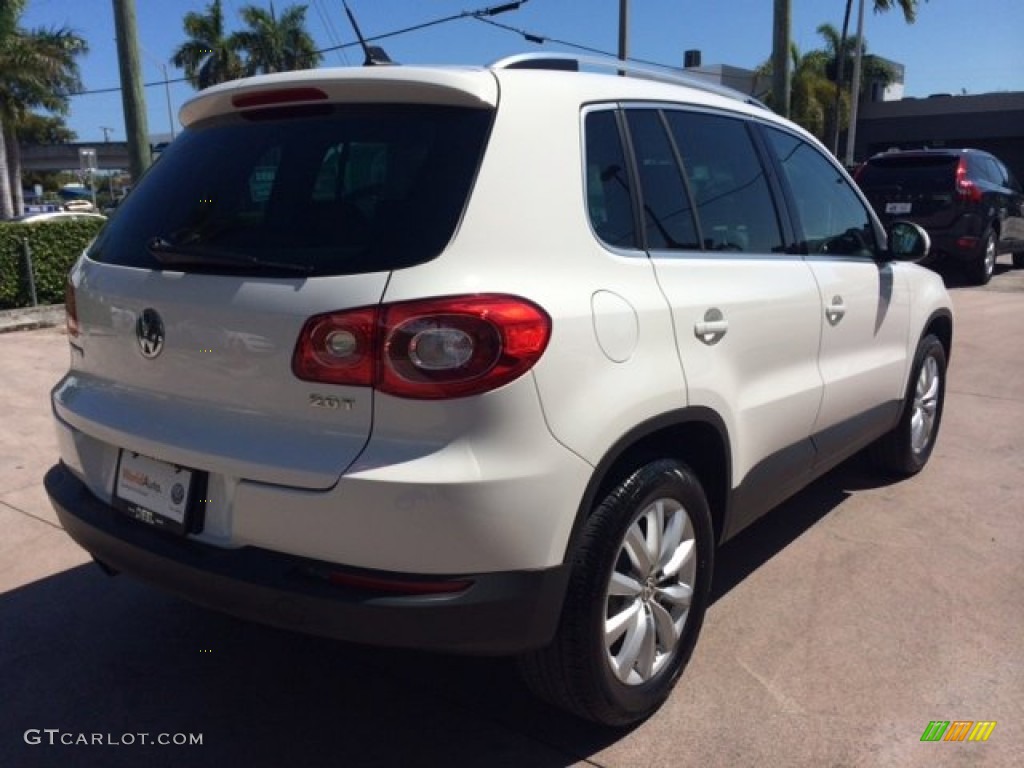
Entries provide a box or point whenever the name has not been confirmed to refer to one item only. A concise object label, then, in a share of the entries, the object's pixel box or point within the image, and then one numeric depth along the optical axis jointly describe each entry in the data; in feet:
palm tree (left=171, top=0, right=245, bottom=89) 125.08
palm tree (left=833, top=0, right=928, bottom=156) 104.12
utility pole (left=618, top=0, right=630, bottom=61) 57.16
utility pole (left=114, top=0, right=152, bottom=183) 35.01
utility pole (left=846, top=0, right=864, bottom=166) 94.94
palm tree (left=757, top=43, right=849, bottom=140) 117.60
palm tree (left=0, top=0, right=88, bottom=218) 77.61
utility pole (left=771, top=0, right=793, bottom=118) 49.70
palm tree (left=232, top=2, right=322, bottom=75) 124.67
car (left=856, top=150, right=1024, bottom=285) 38.83
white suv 6.86
